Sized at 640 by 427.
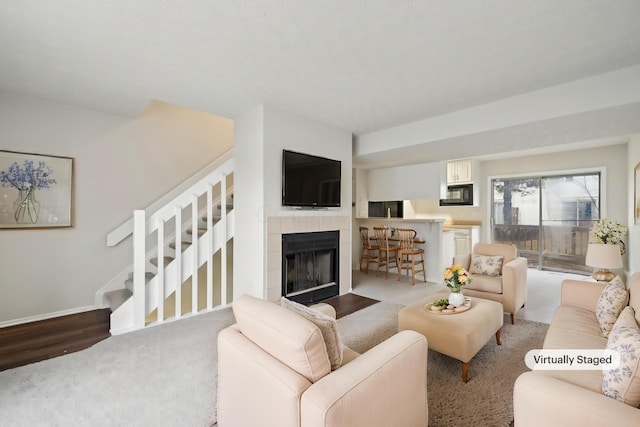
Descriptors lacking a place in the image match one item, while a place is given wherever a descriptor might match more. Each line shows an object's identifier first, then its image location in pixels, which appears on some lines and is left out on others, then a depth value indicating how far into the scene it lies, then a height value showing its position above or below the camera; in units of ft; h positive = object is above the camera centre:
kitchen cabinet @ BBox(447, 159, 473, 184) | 21.09 +3.30
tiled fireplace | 11.43 -1.66
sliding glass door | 18.10 -0.03
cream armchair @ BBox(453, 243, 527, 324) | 10.27 -2.29
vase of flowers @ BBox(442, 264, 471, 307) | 7.93 -1.84
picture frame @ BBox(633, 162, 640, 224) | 12.75 +1.03
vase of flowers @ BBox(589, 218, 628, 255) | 11.28 -0.64
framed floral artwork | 10.27 +0.91
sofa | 3.41 -2.36
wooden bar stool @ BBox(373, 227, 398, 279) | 16.70 -1.93
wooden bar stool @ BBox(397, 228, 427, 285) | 16.02 -2.14
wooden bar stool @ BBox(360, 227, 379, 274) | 18.15 -2.06
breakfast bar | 16.55 -1.62
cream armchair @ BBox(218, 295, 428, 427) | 3.36 -2.10
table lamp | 9.99 -1.42
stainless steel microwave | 21.26 +1.50
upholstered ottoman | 6.63 -2.76
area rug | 5.58 -3.81
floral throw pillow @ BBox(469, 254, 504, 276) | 11.49 -2.01
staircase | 9.84 -1.65
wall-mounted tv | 11.68 +1.51
